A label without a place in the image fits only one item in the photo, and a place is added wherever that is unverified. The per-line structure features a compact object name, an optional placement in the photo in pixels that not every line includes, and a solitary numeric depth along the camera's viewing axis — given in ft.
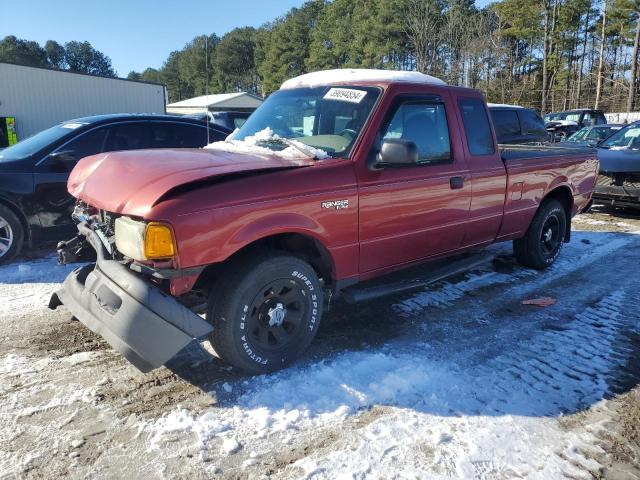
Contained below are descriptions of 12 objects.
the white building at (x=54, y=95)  73.97
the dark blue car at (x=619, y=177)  27.86
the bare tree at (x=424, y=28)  143.23
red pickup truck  9.46
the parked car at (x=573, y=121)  72.23
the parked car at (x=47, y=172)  18.33
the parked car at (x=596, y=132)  49.39
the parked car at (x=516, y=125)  36.70
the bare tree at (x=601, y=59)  130.41
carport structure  119.47
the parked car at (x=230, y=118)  37.50
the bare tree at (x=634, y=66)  111.04
